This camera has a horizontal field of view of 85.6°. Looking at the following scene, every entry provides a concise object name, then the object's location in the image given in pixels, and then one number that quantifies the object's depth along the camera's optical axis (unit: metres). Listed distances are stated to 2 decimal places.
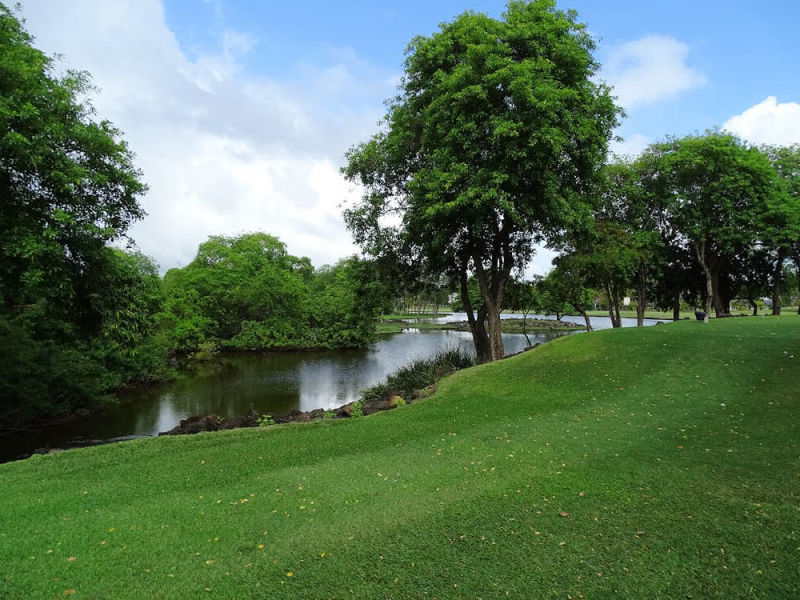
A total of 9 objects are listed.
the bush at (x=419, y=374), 16.28
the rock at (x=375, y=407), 10.78
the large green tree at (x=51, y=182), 8.49
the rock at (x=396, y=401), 10.86
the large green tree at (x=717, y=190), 22.73
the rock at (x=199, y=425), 10.44
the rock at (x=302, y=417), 10.82
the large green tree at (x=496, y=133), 12.50
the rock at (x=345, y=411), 10.81
